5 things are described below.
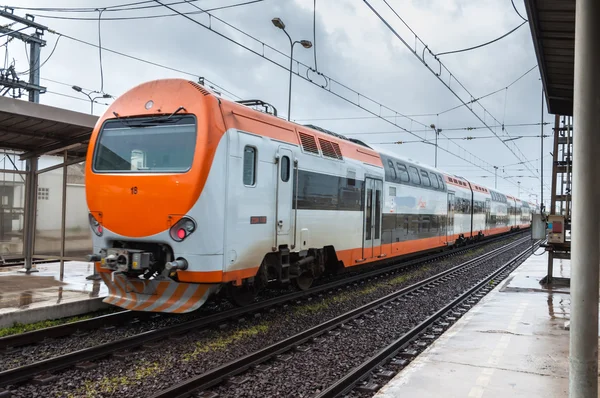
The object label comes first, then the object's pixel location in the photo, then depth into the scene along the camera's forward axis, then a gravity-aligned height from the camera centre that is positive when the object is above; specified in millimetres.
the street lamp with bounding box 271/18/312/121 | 18238 +6709
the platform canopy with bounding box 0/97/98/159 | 8297 +1349
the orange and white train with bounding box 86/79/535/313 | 6801 +94
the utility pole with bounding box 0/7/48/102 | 18500 +5447
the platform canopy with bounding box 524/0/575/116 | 6066 +2498
